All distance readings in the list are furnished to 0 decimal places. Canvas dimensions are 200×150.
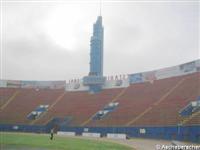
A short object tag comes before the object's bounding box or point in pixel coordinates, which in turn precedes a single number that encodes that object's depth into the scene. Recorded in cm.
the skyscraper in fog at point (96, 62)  9138
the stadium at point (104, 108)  5628
